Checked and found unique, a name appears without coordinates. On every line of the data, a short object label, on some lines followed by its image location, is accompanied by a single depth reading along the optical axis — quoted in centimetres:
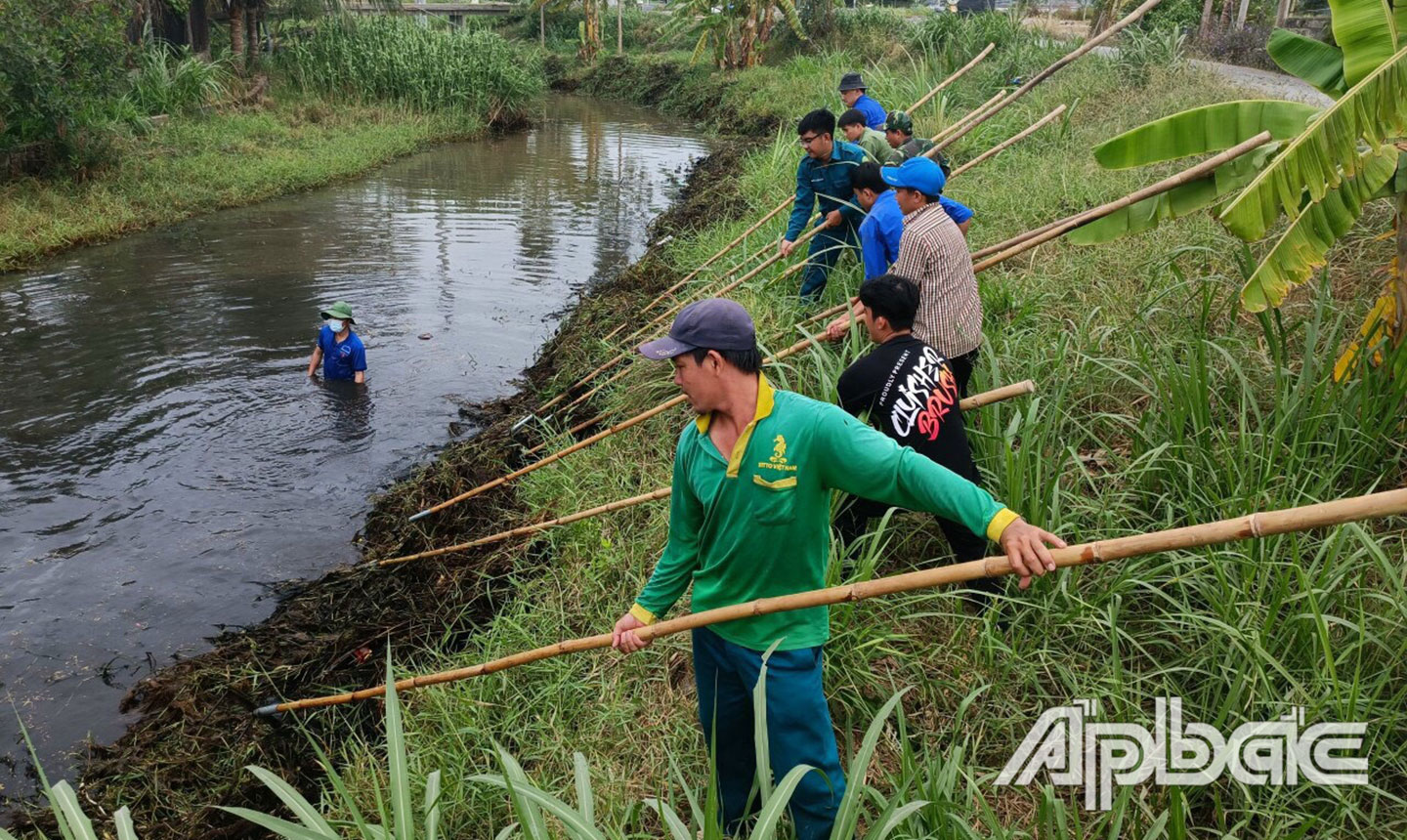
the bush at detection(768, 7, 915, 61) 2381
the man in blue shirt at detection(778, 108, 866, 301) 645
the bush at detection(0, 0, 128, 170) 1091
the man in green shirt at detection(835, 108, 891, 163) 702
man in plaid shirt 417
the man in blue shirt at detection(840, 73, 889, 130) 846
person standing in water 755
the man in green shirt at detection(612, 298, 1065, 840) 243
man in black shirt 340
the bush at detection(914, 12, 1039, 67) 1436
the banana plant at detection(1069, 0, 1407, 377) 326
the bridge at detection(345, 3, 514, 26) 3587
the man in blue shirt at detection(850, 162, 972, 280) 492
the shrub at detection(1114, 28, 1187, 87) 1062
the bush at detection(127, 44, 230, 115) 1611
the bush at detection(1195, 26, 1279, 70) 1327
